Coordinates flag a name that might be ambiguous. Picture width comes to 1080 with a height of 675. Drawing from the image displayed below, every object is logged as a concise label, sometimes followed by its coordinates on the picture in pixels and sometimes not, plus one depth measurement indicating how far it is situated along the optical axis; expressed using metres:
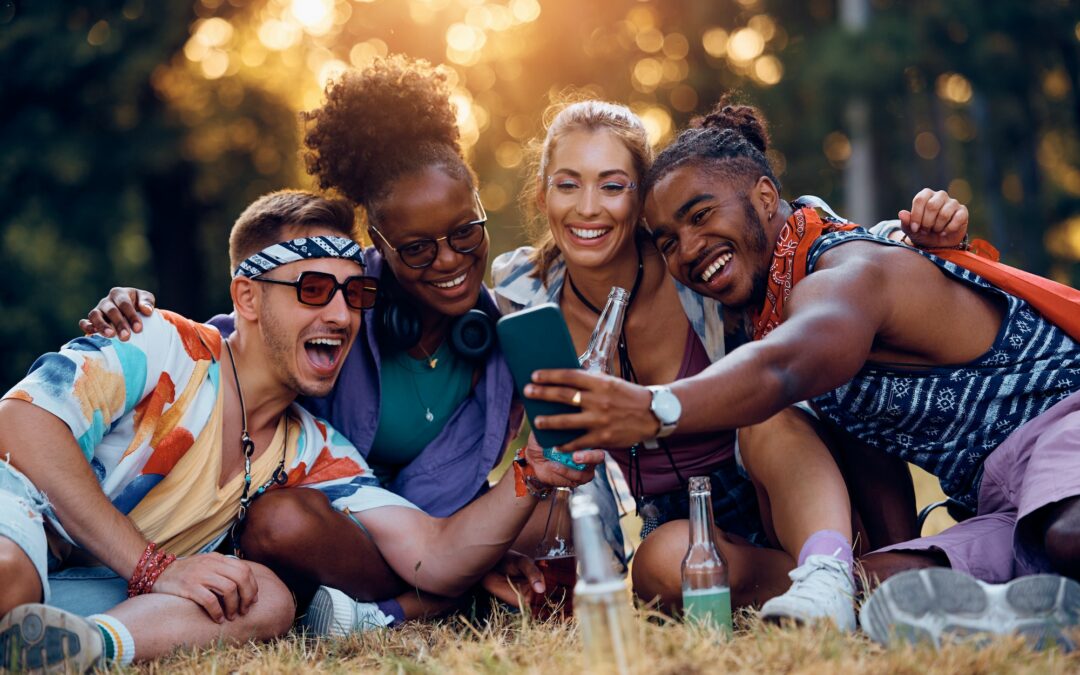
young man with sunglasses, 3.49
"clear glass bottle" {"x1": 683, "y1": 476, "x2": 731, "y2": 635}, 3.44
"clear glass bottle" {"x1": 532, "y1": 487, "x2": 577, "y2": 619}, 4.22
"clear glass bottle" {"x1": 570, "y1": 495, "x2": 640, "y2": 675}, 2.48
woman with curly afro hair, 4.64
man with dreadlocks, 2.84
